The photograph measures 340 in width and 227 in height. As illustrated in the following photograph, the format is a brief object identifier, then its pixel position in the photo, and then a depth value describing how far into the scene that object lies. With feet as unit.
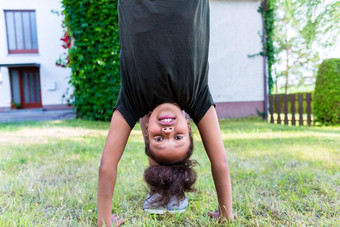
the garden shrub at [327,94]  25.48
